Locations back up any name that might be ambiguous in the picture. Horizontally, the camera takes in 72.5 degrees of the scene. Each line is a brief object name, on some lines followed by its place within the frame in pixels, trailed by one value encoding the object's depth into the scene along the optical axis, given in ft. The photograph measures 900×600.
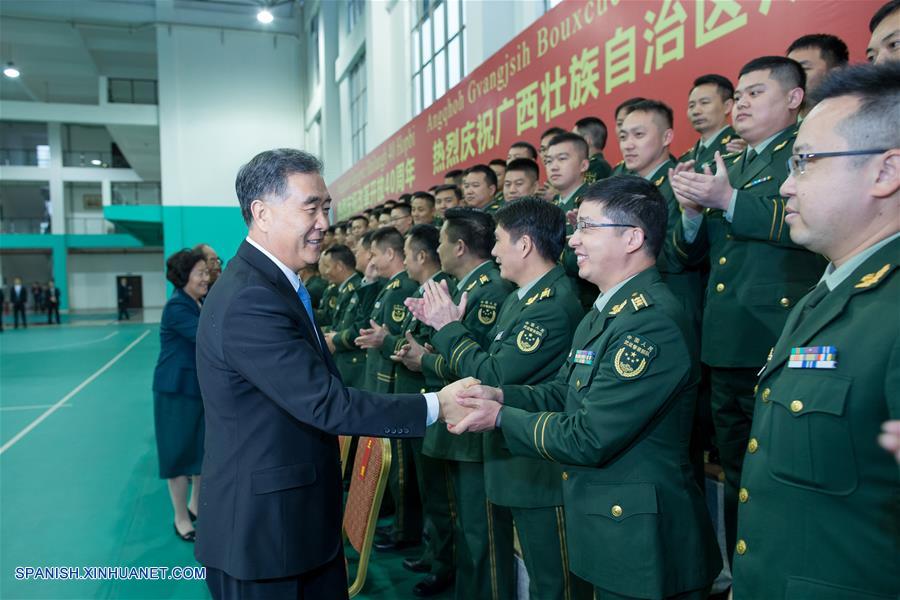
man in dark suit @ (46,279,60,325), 58.35
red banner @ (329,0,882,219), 9.13
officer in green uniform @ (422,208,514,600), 7.64
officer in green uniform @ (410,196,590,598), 6.44
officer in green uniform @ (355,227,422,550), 10.76
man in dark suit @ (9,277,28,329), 52.75
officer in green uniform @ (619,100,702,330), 8.41
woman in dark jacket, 11.21
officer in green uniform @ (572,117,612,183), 12.35
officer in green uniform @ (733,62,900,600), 3.10
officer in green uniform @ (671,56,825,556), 6.67
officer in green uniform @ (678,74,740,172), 9.13
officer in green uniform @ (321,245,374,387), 13.20
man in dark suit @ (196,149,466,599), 4.57
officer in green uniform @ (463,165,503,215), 13.15
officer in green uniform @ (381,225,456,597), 9.12
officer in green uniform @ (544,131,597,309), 9.90
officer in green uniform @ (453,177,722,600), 4.66
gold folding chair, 6.72
